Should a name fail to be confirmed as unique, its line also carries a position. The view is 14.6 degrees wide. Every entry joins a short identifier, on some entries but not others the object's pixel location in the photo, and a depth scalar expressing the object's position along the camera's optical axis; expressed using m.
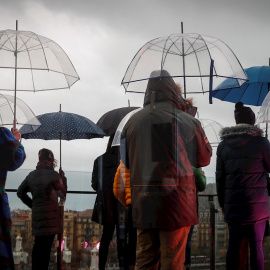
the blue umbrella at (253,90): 10.67
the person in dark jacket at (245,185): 7.86
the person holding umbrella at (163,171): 6.08
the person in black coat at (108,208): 9.09
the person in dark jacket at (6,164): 6.32
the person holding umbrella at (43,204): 8.92
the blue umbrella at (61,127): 11.24
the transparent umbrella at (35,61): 8.63
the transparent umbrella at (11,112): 9.57
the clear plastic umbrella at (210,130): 8.69
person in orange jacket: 6.77
